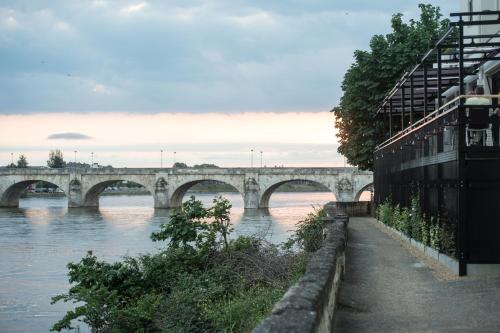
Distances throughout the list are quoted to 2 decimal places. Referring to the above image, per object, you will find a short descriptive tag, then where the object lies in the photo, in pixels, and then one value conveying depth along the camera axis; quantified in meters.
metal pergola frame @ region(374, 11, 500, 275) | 10.17
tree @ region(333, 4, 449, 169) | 28.20
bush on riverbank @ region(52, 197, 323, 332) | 10.91
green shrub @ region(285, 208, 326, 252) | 15.01
